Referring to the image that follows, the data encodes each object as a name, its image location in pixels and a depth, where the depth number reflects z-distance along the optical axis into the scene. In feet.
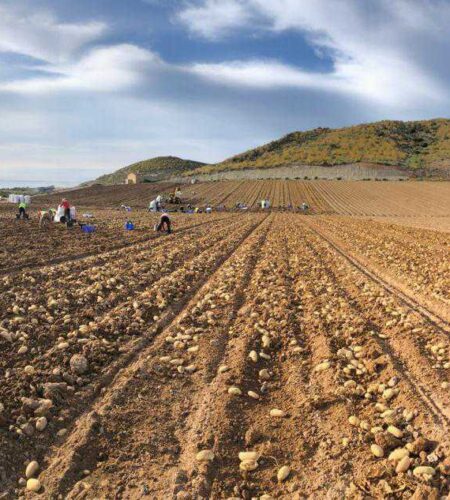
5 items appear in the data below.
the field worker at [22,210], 82.01
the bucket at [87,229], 62.90
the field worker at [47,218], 70.37
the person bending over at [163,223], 64.39
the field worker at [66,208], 71.31
